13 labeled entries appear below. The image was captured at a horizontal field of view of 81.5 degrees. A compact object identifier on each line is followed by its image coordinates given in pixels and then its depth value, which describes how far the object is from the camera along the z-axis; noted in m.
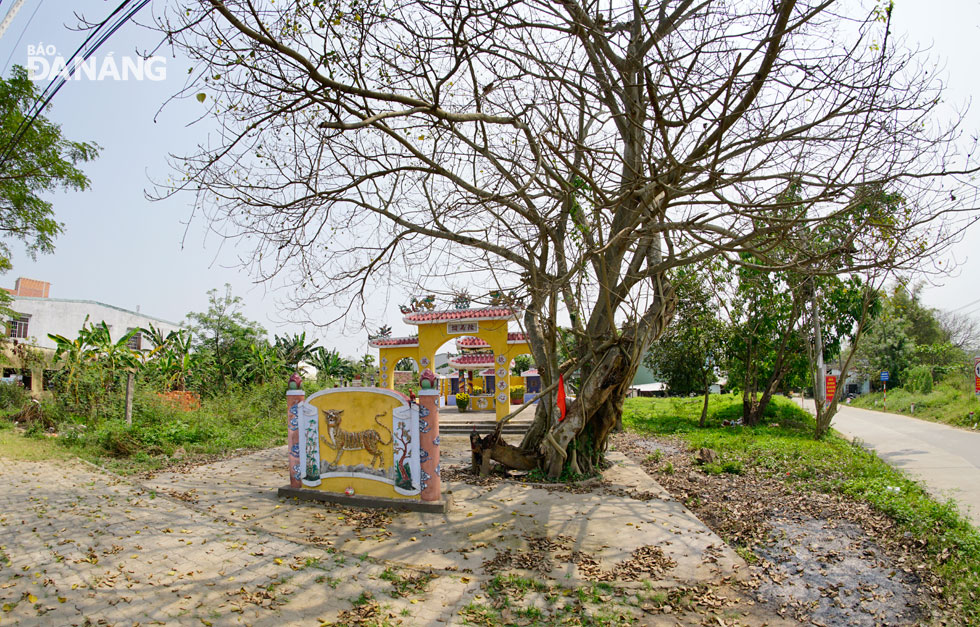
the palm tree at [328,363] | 26.77
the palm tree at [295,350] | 25.91
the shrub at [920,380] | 25.84
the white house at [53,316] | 25.56
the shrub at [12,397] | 16.23
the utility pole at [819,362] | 14.90
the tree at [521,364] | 35.12
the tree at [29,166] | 12.70
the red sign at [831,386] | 15.42
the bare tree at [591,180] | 5.23
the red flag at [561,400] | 9.28
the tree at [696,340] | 17.84
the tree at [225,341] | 22.12
